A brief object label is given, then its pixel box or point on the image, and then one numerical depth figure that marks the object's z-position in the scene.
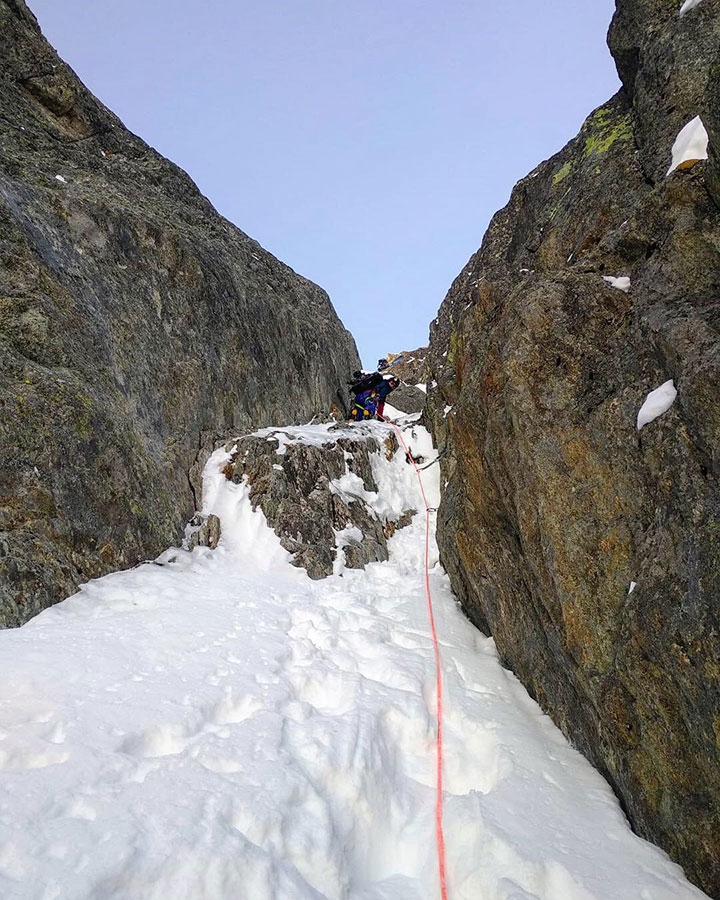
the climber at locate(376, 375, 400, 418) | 20.80
